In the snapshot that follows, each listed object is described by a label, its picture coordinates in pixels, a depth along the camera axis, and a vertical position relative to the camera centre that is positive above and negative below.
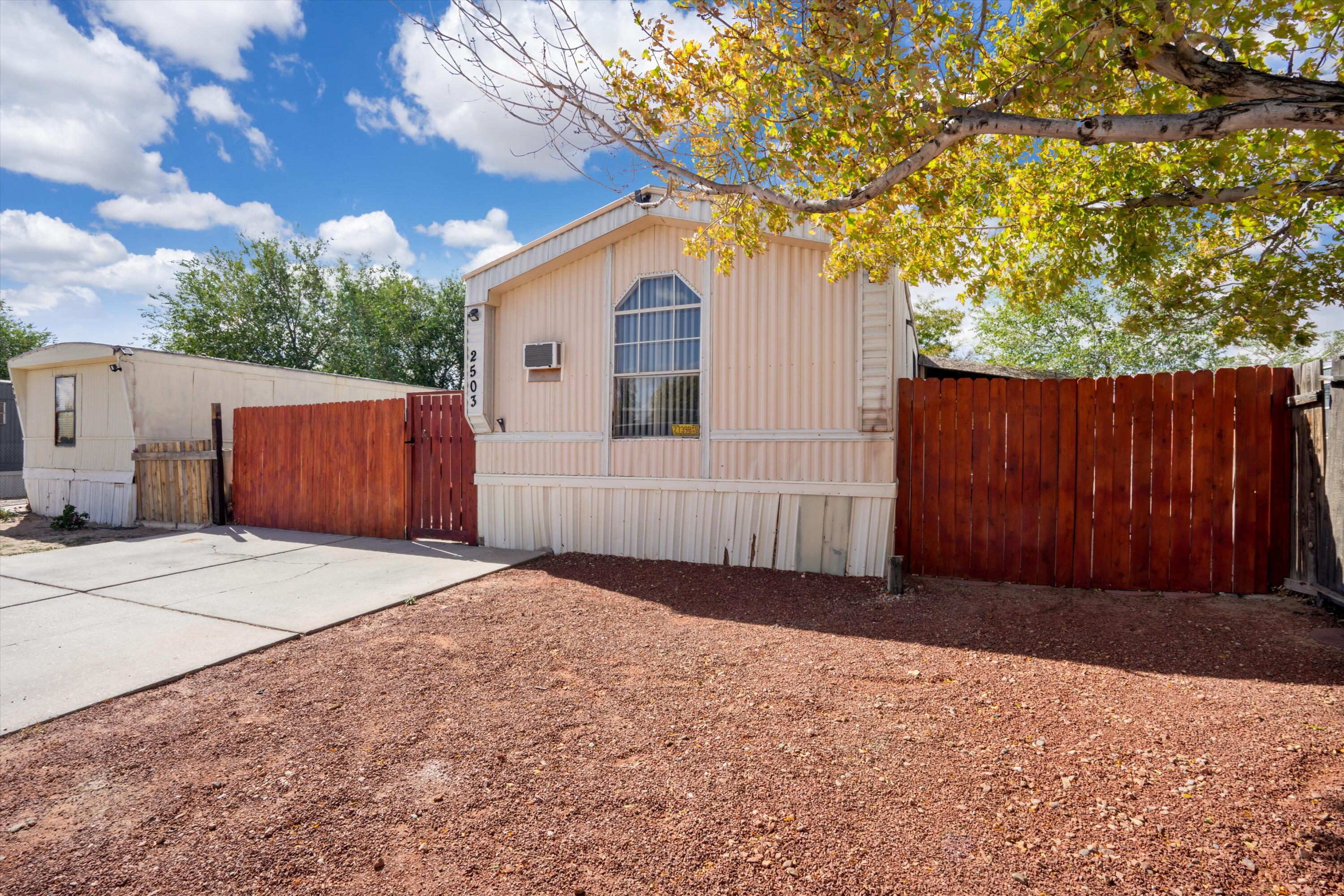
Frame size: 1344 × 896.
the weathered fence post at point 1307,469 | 4.62 -0.22
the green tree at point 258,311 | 23.36 +4.71
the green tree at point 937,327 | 23.78 +4.13
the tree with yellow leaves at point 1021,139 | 3.13 +2.12
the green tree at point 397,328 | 25.56 +4.33
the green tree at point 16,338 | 31.70 +4.97
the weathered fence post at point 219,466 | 10.49 -0.48
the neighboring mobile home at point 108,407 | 11.06 +0.54
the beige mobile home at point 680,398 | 6.12 +0.42
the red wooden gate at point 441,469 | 8.41 -0.42
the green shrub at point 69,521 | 10.79 -1.42
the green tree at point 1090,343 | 19.67 +2.98
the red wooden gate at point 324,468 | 8.97 -0.46
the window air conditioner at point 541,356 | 7.60 +0.96
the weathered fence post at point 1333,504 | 4.30 -0.43
